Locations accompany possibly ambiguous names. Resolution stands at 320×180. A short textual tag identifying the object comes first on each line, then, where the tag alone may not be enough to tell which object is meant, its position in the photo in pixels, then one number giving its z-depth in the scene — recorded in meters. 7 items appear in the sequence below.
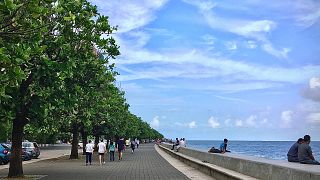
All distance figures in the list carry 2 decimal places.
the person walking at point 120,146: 26.34
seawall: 6.57
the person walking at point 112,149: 25.08
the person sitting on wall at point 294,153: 10.45
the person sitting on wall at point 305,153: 9.86
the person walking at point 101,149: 21.55
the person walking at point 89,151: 20.52
